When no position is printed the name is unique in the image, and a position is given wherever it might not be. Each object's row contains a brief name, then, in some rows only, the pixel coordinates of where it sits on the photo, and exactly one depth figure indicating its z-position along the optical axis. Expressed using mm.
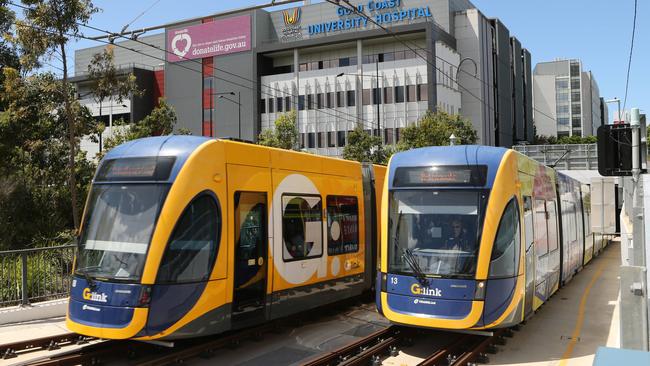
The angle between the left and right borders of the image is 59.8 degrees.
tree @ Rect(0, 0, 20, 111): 20030
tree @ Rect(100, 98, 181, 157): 33344
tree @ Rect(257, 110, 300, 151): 43656
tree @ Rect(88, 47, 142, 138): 18906
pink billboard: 65062
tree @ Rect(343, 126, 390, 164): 40722
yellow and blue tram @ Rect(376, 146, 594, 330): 8344
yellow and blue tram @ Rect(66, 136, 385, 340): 7578
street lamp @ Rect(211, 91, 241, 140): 63238
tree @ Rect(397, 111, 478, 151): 37375
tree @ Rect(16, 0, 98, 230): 16797
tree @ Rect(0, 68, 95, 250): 18922
